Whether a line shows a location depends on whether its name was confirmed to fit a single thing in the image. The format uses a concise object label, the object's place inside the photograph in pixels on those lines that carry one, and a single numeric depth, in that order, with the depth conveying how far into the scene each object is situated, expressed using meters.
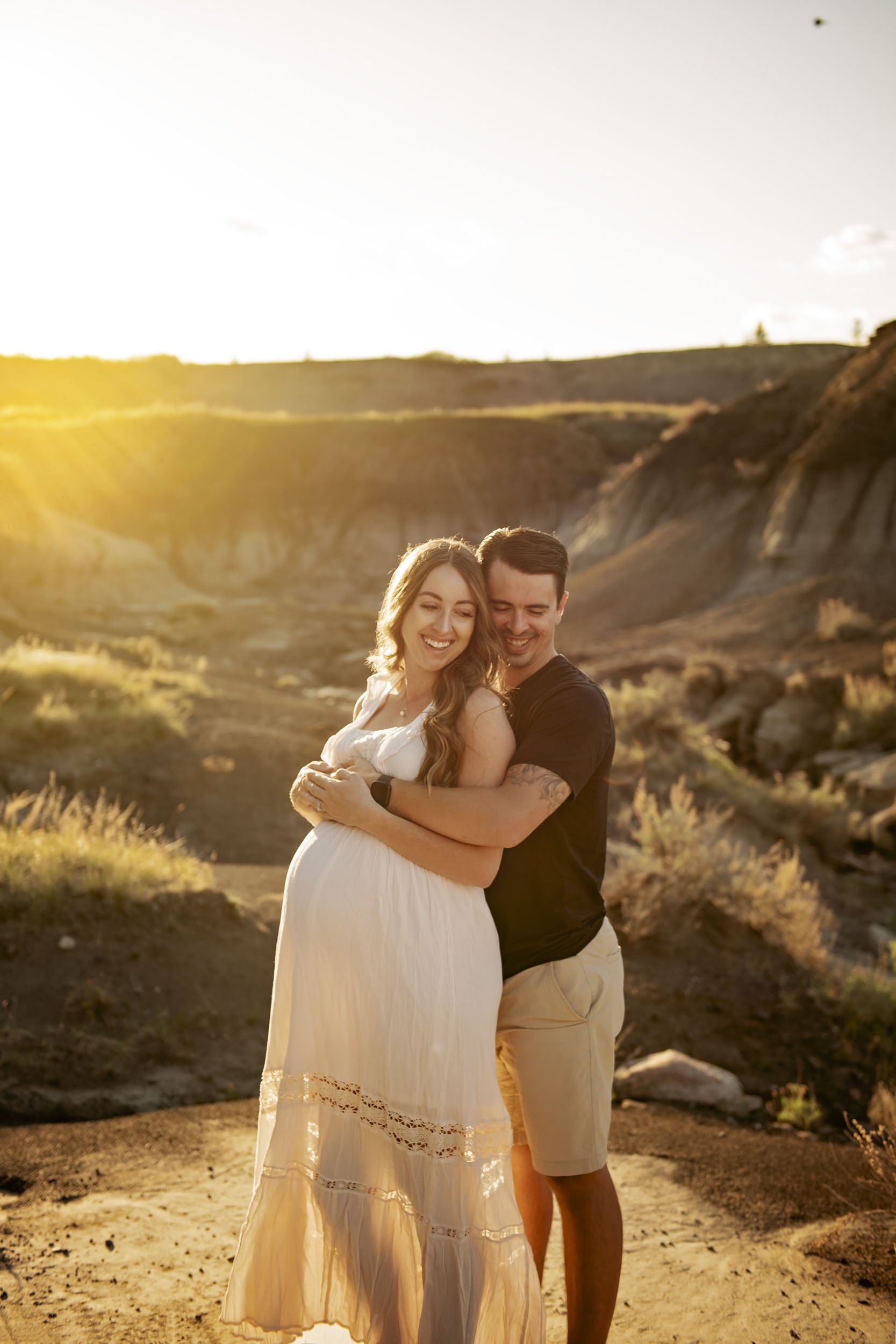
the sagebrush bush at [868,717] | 14.20
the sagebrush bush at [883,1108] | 5.02
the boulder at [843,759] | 13.62
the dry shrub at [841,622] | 18.25
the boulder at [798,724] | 14.52
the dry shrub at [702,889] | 7.76
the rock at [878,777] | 12.70
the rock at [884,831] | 11.63
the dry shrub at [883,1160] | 3.73
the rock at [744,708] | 14.95
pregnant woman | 2.48
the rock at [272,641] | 24.38
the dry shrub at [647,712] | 13.85
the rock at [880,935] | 9.70
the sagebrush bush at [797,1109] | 5.71
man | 2.59
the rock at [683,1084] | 5.86
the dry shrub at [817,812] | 11.73
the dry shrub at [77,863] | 6.36
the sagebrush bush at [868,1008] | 6.68
